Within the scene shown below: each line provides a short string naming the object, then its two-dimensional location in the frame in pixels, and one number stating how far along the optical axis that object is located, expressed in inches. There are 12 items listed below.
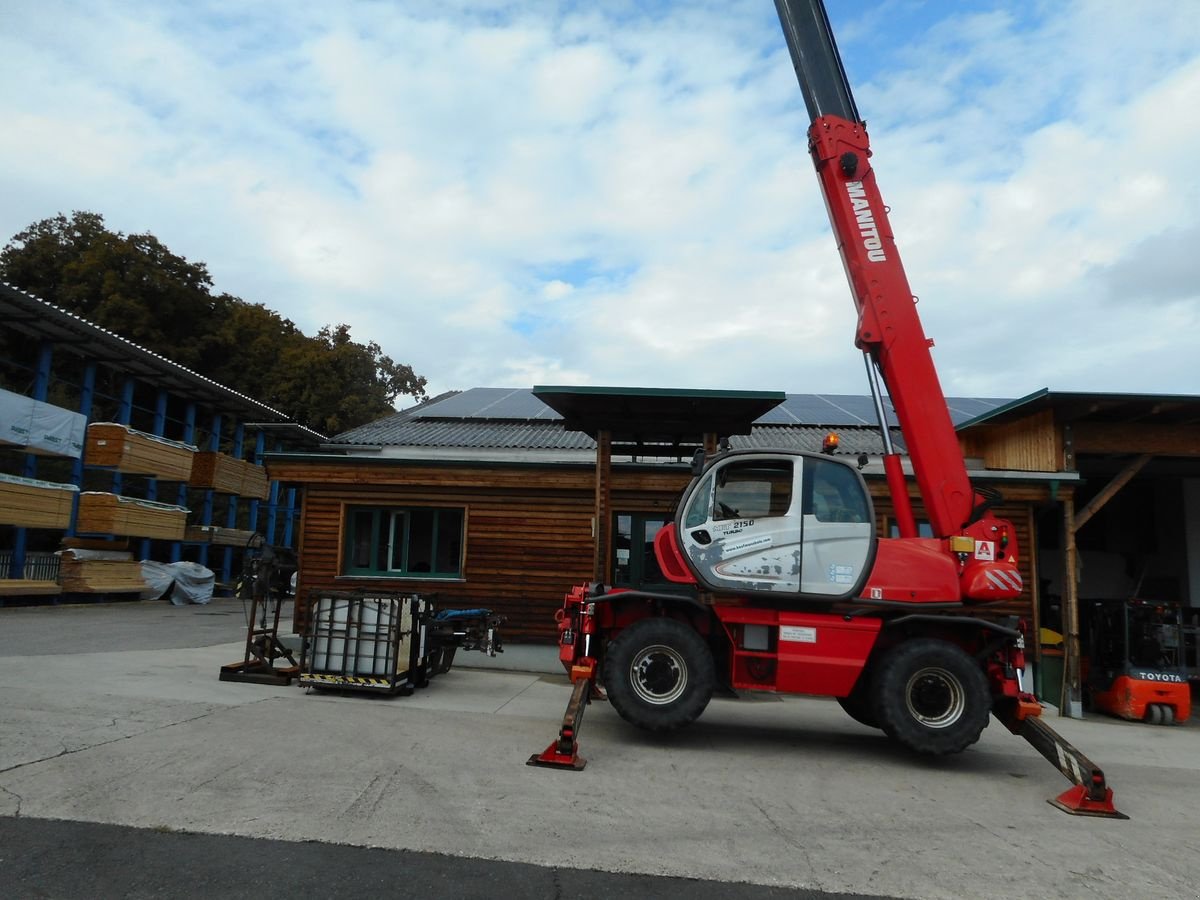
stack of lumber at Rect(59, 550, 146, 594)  868.6
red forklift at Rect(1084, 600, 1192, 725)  449.4
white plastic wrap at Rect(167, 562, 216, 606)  1031.0
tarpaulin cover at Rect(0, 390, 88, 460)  794.2
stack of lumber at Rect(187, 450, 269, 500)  1111.6
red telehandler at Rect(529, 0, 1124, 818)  281.7
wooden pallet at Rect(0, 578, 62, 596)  775.1
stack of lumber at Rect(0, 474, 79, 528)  784.9
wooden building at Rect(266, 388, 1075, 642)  488.1
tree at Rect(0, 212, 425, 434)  1499.8
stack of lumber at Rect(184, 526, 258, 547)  1145.4
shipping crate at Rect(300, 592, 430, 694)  367.2
